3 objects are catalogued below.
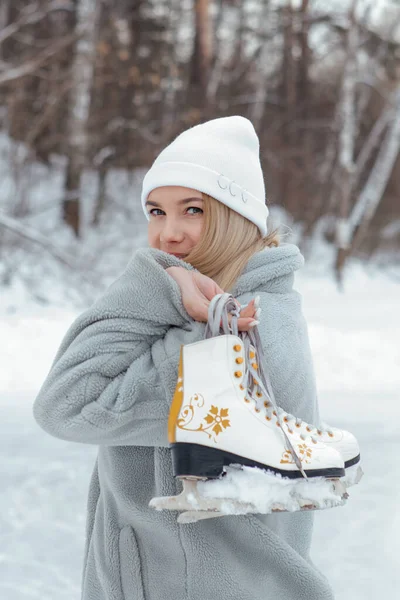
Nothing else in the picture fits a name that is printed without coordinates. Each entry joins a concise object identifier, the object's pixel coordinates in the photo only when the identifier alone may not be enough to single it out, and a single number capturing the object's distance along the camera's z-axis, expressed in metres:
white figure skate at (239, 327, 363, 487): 1.16
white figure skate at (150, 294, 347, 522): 1.06
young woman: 1.24
